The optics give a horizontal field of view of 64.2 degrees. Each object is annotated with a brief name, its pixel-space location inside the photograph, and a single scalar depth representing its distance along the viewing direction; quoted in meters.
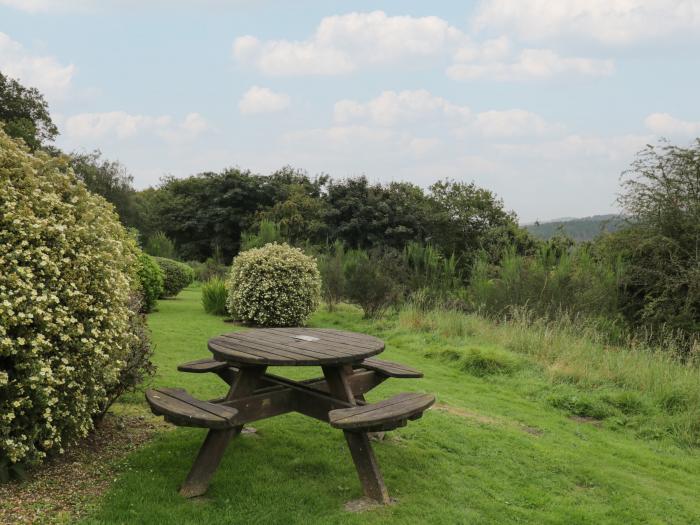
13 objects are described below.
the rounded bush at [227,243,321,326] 10.60
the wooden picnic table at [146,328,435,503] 3.43
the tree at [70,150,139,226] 28.64
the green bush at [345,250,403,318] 12.47
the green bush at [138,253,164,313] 11.01
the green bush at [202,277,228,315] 12.20
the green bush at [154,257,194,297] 14.02
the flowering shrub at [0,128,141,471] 3.15
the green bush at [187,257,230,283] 21.88
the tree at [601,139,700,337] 10.29
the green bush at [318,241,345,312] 13.80
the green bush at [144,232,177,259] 25.38
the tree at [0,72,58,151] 24.23
